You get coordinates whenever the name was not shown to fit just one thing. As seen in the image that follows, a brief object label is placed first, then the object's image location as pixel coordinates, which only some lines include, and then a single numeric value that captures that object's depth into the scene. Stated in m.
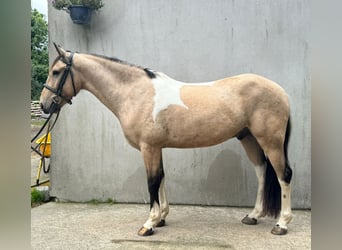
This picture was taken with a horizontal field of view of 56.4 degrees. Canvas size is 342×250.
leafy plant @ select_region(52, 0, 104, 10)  3.26
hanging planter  3.30
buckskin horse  2.59
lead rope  3.71
